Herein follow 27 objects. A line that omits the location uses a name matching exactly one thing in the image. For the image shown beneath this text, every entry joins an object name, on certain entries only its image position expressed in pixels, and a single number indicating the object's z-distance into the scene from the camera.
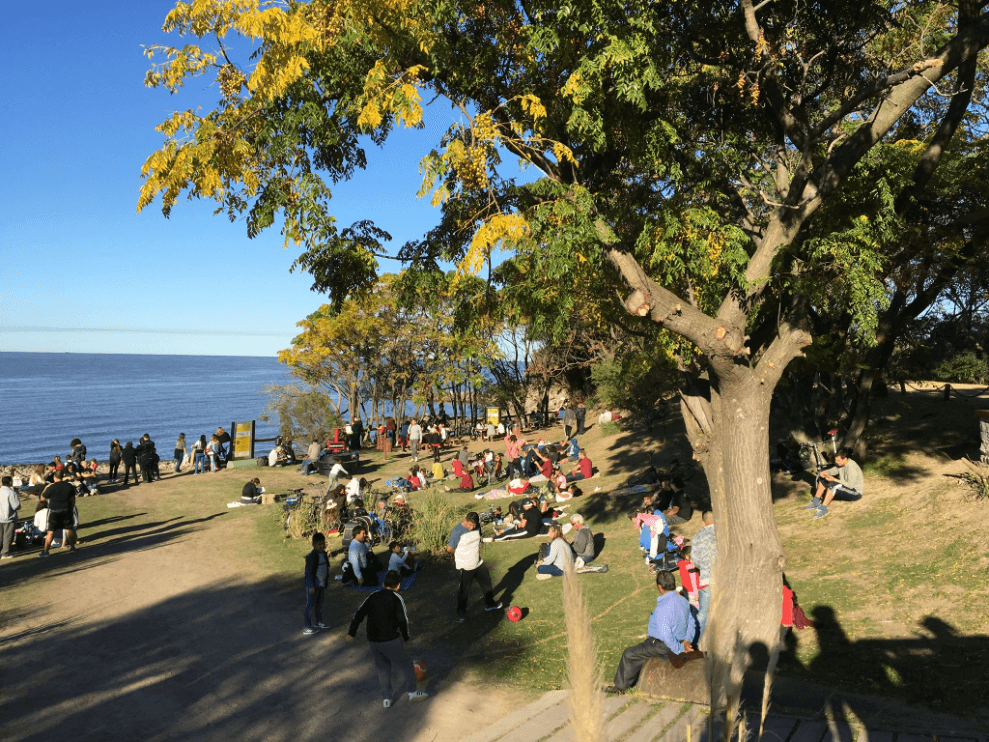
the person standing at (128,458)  22.86
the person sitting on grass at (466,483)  19.67
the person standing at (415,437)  24.92
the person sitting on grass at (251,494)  19.65
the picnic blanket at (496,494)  17.95
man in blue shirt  6.78
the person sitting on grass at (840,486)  12.34
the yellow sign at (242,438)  26.09
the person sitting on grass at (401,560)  10.84
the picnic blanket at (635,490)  16.08
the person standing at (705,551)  8.85
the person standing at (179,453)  25.59
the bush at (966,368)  21.62
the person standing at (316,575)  9.48
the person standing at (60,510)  14.51
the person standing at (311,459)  24.19
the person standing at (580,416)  27.58
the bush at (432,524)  13.73
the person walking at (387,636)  6.99
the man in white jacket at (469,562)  9.95
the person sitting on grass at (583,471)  19.03
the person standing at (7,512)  13.91
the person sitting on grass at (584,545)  11.74
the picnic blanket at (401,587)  11.84
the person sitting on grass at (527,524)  13.83
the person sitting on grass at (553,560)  10.40
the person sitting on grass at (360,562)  11.63
